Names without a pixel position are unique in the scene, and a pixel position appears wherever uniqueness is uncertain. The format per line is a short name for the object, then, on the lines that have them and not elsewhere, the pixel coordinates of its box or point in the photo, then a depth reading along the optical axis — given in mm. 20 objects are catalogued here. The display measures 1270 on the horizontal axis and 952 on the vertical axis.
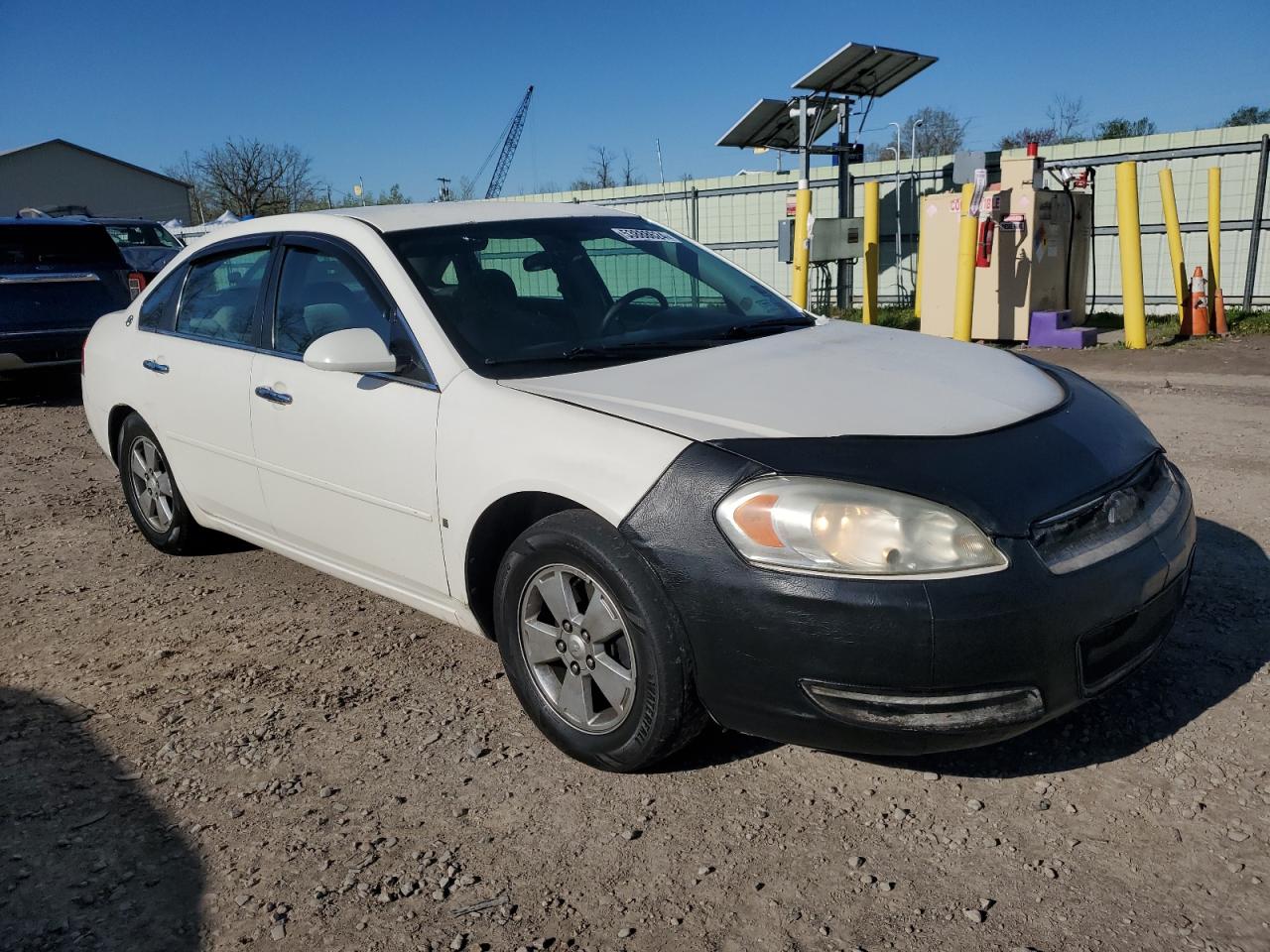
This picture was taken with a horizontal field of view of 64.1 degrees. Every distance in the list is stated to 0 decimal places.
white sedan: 2381
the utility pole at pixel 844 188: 13836
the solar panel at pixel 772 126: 13820
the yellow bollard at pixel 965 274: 10781
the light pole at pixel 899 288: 15925
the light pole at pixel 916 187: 15531
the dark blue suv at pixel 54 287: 9617
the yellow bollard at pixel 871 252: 12617
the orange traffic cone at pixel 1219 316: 11398
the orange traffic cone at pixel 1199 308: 11188
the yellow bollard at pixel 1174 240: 11273
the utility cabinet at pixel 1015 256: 11445
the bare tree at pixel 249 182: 52219
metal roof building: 52750
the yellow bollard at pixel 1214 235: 11398
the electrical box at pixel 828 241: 12969
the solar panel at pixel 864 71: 12570
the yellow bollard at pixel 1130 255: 10547
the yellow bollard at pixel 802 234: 12797
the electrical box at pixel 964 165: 12594
